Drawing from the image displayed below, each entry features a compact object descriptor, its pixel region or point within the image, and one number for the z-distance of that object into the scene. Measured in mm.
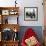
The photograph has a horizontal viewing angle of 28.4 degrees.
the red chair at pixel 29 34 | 3444
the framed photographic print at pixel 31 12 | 3609
